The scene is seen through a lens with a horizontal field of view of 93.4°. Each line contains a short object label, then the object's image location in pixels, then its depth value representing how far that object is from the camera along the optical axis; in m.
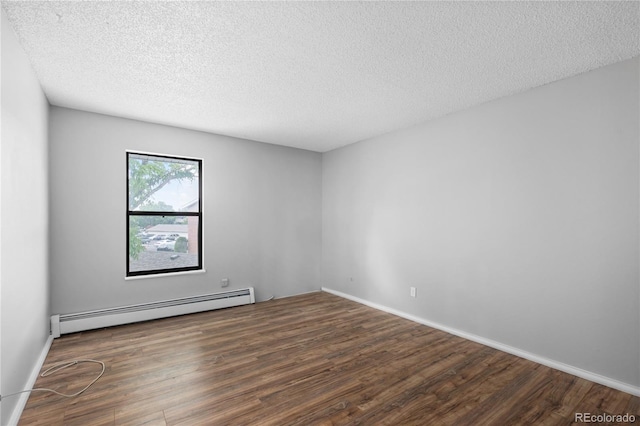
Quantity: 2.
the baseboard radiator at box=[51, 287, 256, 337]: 3.38
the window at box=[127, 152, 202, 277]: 3.91
